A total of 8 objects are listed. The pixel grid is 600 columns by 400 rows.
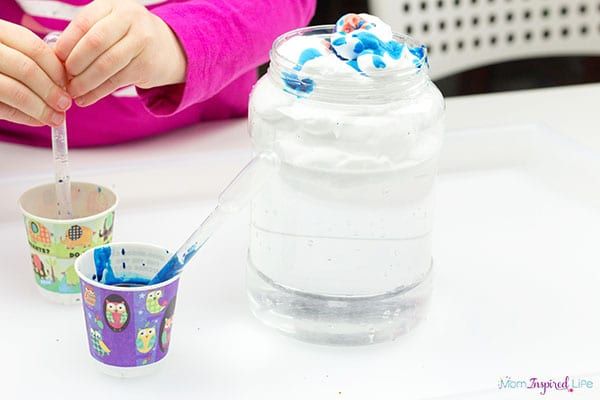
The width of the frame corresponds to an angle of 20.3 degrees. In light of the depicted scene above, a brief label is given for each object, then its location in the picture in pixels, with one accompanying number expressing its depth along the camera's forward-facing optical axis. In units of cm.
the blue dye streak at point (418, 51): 94
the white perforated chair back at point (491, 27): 142
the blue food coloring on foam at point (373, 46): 91
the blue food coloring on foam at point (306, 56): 92
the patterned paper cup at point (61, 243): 96
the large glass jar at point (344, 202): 91
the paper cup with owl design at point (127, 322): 89
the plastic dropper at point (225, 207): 91
